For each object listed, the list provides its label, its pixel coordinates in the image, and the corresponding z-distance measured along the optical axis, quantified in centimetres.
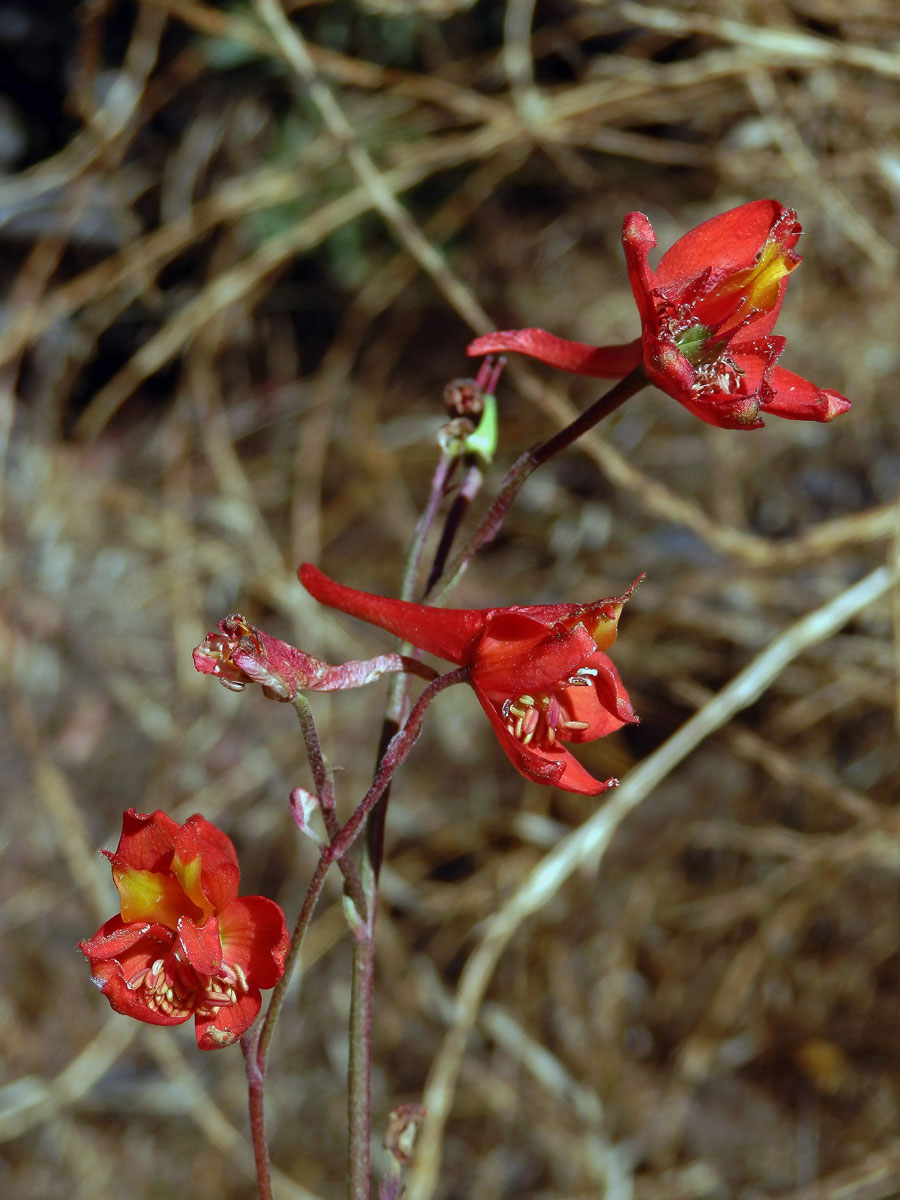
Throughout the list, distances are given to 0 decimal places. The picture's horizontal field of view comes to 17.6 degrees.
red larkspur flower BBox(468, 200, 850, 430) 25
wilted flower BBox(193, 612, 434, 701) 24
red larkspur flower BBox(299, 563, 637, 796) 24
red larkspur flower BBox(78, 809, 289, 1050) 25
